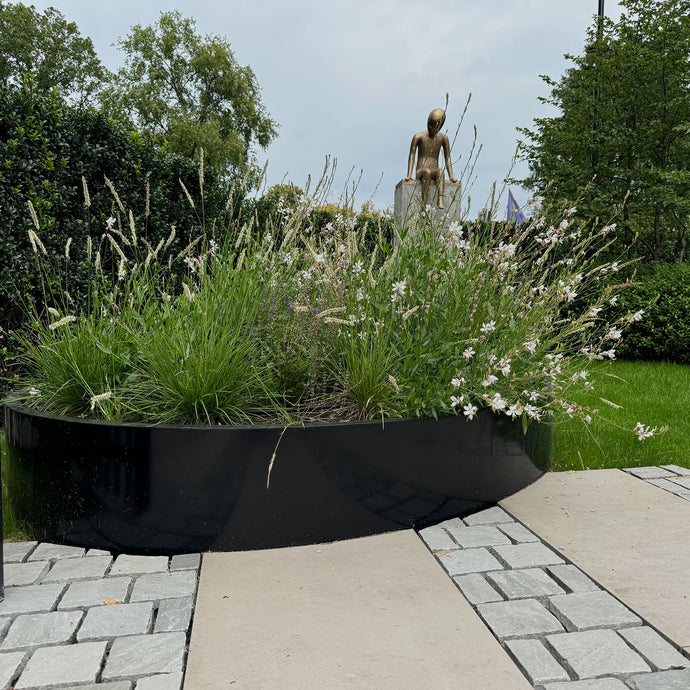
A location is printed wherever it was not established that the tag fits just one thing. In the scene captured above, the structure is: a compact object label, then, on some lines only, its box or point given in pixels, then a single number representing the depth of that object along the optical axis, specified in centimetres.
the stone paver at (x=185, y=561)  201
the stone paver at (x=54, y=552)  210
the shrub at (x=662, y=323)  785
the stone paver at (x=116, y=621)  157
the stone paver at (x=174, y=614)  162
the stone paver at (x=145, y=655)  142
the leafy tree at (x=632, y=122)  1096
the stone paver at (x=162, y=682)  136
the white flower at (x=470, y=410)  223
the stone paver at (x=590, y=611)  161
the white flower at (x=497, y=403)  214
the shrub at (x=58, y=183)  391
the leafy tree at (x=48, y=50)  2061
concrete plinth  712
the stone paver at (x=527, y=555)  201
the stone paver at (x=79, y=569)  193
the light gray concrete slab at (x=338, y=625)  141
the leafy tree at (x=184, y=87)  2164
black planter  208
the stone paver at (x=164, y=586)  180
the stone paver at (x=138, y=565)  198
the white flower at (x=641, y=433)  262
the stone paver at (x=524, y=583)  180
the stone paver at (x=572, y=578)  183
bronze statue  682
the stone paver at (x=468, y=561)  197
